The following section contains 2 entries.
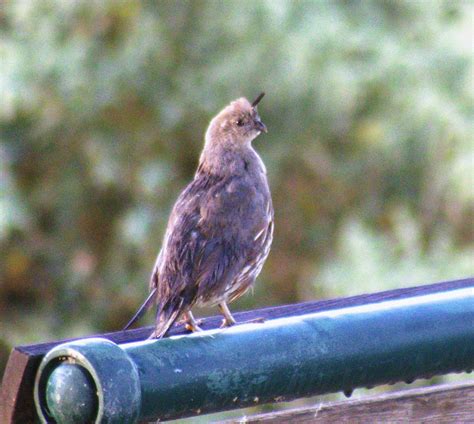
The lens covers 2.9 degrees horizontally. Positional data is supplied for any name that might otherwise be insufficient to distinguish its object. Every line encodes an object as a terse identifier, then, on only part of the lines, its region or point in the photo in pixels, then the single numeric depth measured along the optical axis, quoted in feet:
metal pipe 21.75
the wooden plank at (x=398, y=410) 22.13
